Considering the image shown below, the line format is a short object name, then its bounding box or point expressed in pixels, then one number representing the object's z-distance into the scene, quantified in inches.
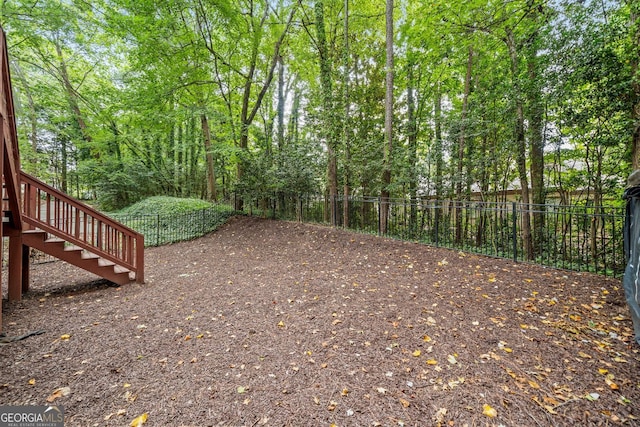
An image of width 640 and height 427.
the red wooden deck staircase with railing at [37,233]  145.3
